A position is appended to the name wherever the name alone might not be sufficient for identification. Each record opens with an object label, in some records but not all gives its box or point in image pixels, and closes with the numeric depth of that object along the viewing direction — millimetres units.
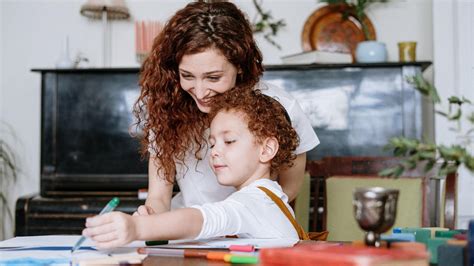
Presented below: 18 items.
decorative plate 4078
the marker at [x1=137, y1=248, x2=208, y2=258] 1244
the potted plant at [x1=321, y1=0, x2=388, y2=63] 3721
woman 1904
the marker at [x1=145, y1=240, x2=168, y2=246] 1402
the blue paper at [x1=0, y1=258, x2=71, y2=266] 1181
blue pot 3719
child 1195
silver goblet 929
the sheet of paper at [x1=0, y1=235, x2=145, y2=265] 1212
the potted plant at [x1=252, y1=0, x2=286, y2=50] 4078
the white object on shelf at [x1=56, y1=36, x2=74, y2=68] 3900
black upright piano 3781
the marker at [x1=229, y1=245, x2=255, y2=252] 1238
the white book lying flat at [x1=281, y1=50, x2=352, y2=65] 3693
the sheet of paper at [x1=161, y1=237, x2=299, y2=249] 1339
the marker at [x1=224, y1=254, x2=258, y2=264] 1148
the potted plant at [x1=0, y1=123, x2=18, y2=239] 4270
